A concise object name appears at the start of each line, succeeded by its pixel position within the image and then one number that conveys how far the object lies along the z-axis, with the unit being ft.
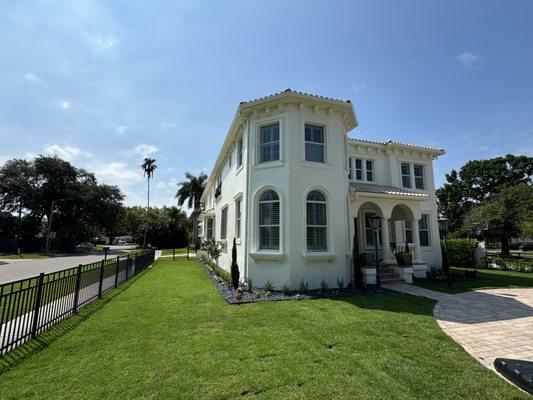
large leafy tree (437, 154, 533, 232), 133.08
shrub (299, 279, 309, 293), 31.48
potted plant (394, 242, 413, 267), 41.63
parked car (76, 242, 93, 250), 165.58
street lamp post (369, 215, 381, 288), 35.68
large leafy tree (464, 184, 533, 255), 83.61
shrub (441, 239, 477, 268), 63.00
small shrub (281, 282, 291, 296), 30.81
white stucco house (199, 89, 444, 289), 33.06
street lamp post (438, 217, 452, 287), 40.06
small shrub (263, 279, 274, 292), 31.67
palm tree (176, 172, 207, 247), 159.53
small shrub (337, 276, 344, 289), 33.84
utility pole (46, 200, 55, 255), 115.85
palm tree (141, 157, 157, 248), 167.53
